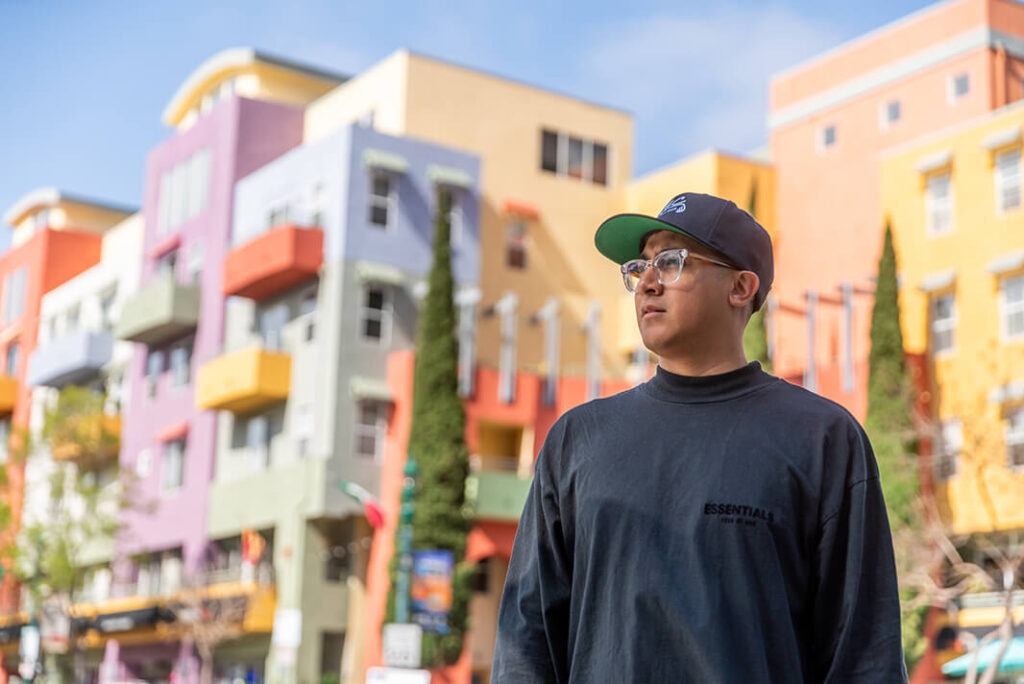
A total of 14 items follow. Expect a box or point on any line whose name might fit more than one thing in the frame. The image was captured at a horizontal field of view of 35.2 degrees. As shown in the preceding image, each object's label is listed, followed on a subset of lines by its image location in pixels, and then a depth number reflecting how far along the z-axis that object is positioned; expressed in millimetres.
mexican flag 38719
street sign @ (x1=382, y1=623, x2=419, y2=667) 21000
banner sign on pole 26625
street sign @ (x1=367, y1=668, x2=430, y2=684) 19394
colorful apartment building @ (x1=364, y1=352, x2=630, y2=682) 40156
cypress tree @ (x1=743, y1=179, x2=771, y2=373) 40562
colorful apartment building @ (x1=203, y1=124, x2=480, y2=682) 41094
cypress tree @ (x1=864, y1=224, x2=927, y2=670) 36375
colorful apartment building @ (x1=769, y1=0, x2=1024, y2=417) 42188
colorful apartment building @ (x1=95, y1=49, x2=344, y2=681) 47188
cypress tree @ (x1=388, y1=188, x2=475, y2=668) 38438
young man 3479
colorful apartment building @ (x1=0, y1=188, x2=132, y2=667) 64812
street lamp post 27234
